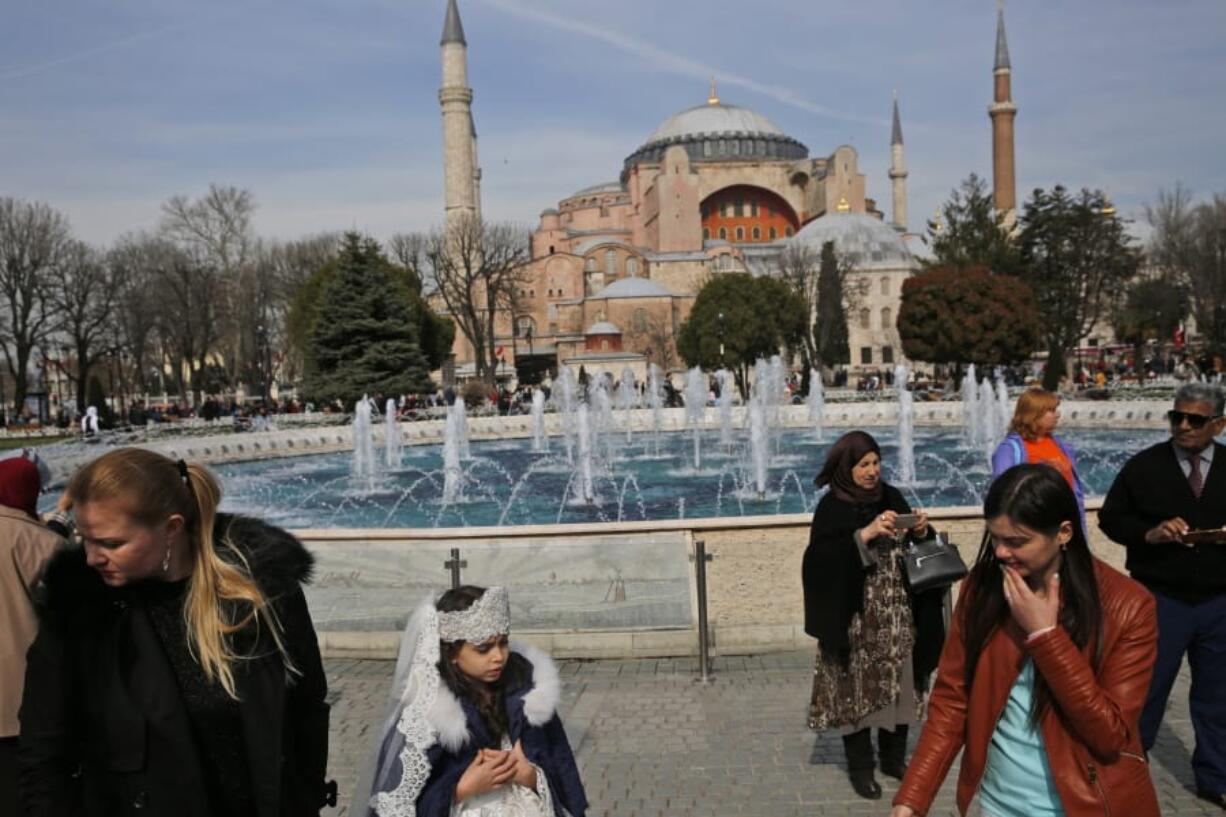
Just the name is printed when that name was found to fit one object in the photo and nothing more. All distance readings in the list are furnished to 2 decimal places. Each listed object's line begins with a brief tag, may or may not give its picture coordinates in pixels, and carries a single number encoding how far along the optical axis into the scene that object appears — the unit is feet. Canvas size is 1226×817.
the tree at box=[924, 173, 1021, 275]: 148.87
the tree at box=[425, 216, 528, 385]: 169.99
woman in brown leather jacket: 7.57
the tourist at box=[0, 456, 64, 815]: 9.87
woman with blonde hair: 7.59
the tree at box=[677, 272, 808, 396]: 174.81
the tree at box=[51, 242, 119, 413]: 134.41
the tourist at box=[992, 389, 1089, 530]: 16.98
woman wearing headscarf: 14.33
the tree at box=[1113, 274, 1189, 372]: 163.43
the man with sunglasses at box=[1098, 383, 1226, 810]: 14.11
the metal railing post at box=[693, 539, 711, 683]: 20.70
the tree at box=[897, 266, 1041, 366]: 131.95
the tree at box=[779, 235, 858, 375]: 188.75
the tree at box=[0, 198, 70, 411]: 131.85
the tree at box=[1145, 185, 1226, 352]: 135.74
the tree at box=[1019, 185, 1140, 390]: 141.49
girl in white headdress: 8.93
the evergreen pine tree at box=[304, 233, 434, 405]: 129.18
